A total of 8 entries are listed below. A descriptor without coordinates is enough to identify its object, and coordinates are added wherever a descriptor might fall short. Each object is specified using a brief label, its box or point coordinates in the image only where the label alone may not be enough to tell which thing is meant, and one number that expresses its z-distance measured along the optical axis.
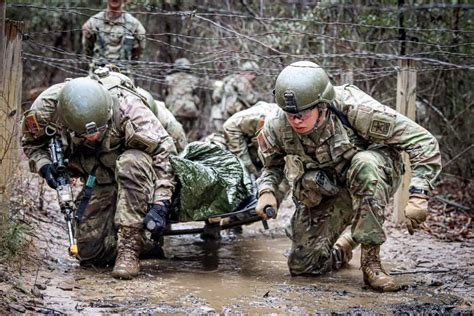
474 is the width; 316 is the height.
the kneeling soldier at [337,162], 9.04
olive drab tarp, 10.31
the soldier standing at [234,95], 20.61
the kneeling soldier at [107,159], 9.52
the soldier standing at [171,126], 12.60
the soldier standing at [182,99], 24.12
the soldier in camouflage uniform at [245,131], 12.86
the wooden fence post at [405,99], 12.95
